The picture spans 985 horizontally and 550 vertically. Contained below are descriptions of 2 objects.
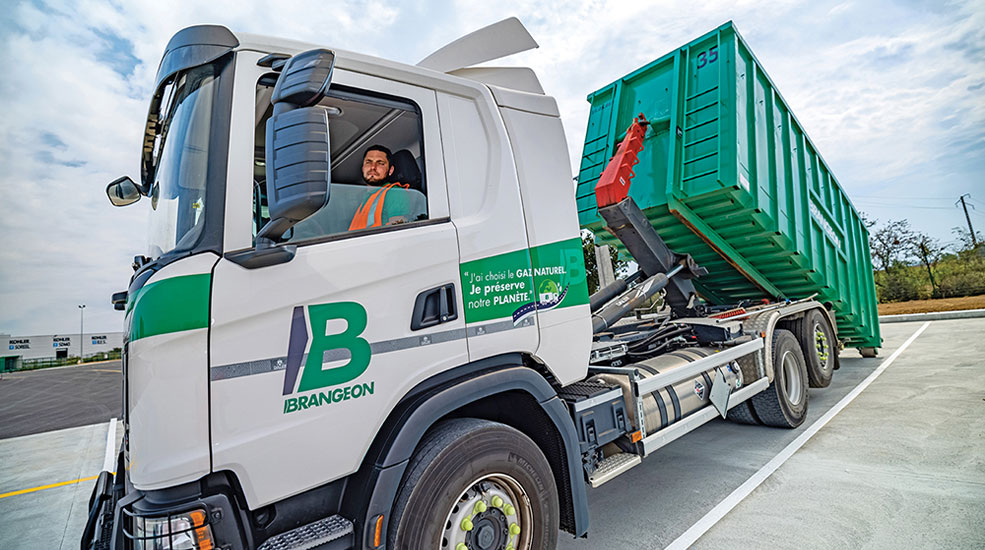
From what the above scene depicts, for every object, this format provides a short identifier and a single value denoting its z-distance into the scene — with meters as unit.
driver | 2.12
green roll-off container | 4.82
